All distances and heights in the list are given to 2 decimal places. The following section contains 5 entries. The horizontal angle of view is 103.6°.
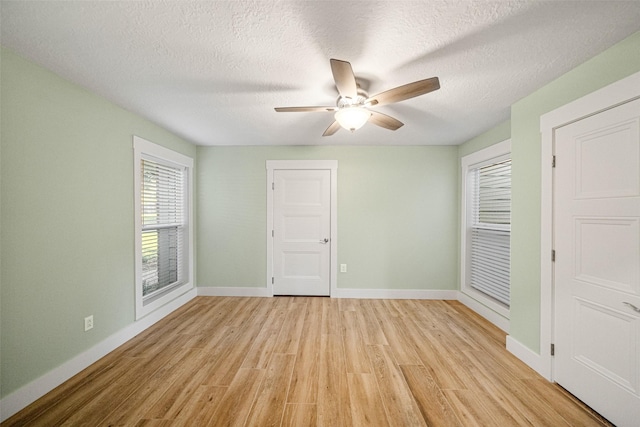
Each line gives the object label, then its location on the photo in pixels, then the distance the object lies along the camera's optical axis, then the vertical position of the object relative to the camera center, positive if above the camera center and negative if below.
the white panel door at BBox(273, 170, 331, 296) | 3.82 -0.30
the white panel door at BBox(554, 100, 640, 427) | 1.45 -0.31
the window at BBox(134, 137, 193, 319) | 2.69 -0.17
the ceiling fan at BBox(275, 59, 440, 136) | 1.46 +0.78
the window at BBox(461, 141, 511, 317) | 2.88 -0.17
